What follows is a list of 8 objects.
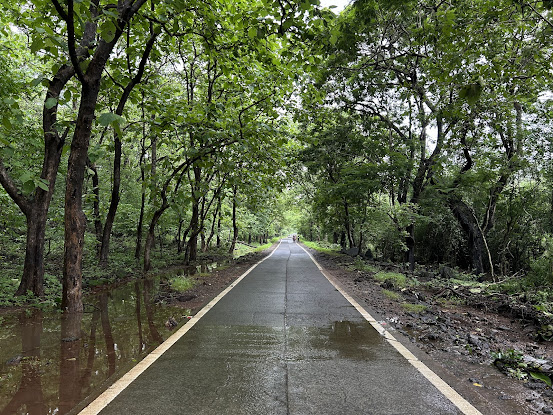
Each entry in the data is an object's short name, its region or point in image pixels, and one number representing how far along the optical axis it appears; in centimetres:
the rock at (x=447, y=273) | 1499
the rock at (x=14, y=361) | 431
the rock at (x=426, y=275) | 1448
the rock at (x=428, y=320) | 663
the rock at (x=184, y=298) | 853
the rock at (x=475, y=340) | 540
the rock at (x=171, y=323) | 614
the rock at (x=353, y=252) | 2412
